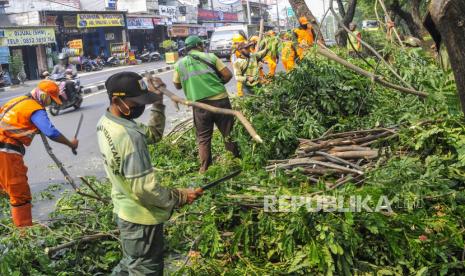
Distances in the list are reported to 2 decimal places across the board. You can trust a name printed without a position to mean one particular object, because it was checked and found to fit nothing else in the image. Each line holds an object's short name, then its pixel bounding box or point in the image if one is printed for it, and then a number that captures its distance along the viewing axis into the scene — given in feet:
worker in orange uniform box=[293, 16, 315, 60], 30.20
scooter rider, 43.29
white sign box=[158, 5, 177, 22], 153.69
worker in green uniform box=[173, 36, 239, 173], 18.16
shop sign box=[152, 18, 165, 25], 145.81
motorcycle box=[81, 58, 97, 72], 106.32
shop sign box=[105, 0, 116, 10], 141.18
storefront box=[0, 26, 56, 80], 92.68
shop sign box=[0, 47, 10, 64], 89.86
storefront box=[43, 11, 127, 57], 111.65
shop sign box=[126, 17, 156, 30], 134.20
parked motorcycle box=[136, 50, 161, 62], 127.75
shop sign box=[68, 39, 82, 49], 105.19
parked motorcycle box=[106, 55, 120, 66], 120.16
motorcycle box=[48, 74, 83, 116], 42.06
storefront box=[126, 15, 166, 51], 136.67
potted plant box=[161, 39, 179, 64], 105.95
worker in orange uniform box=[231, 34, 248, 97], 28.35
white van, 92.73
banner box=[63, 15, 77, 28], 112.06
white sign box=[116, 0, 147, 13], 151.40
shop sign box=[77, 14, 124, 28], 115.96
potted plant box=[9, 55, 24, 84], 89.04
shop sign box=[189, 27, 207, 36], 167.32
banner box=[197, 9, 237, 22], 177.58
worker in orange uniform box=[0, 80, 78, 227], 15.06
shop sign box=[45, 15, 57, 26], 106.93
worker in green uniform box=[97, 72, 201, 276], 9.17
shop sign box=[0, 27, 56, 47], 92.12
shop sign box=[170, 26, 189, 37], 154.30
